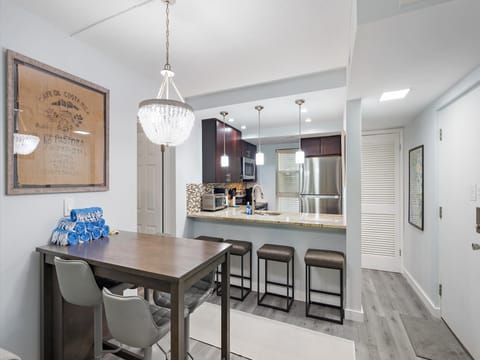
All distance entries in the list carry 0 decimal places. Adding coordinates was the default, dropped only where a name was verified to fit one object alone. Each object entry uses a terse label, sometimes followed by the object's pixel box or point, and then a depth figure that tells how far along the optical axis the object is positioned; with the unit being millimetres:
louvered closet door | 3527
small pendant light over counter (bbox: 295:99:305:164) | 2826
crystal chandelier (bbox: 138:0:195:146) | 1299
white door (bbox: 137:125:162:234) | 3270
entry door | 1795
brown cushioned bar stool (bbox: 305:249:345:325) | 2305
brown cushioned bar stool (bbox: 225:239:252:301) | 2777
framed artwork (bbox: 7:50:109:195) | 1527
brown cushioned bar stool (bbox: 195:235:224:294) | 2969
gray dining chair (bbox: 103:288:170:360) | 1086
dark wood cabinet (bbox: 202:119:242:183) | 3537
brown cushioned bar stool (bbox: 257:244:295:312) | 2537
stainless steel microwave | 4605
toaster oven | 3443
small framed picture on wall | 2818
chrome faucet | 3282
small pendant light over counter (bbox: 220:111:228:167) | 3358
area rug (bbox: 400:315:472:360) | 1866
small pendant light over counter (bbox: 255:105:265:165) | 3457
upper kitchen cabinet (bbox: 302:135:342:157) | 3949
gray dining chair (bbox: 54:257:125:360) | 1320
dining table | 1166
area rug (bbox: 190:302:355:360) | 1881
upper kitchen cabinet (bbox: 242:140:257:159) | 4656
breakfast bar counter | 2646
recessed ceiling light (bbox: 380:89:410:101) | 2123
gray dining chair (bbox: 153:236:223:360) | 1506
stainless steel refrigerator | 3850
